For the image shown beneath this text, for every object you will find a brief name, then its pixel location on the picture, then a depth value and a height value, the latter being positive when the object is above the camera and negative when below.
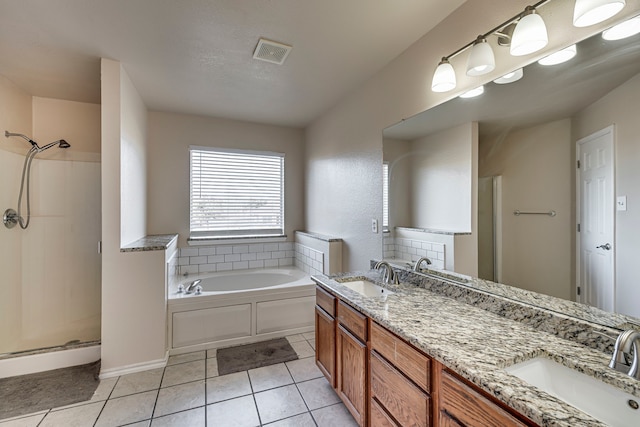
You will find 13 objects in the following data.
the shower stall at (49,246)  2.59 -0.32
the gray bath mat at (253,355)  2.42 -1.31
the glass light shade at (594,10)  1.04 +0.77
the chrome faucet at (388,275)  2.00 -0.44
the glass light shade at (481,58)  1.44 +0.80
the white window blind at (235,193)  3.70 +0.29
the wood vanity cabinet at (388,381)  0.92 -0.73
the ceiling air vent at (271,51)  2.04 +1.24
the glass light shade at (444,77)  1.67 +0.82
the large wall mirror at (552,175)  1.05 +0.18
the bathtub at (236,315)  2.64 -1.02
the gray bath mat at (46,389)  1.92 -1.31
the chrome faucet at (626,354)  0.85 -0.44
